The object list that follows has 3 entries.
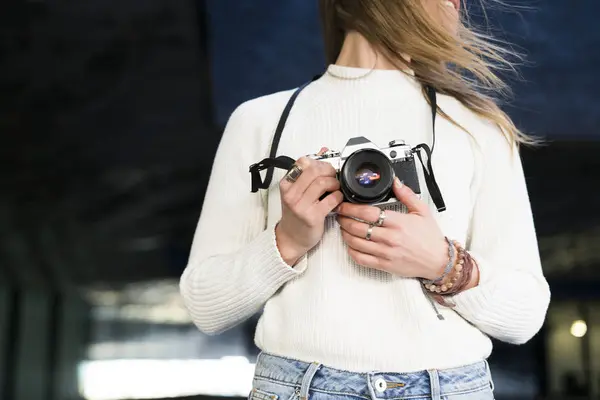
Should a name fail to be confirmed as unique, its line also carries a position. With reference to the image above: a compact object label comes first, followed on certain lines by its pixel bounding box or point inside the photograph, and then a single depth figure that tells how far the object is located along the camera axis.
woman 1.84
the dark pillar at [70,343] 7.99
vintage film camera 1.80
